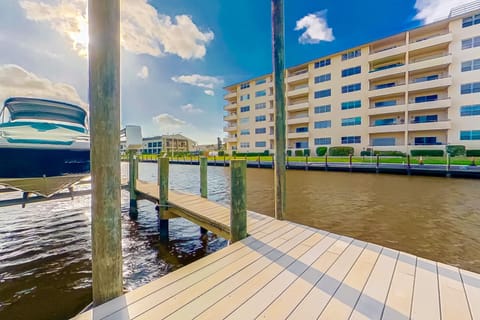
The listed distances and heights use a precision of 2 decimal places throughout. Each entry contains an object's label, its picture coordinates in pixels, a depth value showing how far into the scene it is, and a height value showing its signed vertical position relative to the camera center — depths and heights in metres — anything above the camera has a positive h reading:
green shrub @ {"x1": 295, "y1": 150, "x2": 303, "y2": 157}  31.95 +0.39
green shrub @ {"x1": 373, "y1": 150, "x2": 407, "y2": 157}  23.53 +0.16
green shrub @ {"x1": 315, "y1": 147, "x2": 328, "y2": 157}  29.20 +0.59
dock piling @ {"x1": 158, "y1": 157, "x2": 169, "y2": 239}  5.48 -0.87
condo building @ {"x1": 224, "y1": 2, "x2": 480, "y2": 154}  22.48 +7.52
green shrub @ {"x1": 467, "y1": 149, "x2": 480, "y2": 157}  20.11 +0.04
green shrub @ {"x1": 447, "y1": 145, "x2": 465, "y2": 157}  20.66 +0.33
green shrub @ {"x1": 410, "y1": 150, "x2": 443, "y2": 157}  21.95 +0.11
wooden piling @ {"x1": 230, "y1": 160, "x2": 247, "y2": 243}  3.24 -0.67
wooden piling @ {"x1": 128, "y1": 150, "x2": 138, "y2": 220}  7.31 -0.96
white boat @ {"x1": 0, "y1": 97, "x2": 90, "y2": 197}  4.52 +0.27
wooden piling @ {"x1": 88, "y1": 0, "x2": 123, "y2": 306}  1.79 +0.16
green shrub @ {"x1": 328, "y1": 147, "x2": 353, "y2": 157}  27.02 +0.51
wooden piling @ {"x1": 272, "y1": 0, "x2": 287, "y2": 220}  4.00 +1.01
